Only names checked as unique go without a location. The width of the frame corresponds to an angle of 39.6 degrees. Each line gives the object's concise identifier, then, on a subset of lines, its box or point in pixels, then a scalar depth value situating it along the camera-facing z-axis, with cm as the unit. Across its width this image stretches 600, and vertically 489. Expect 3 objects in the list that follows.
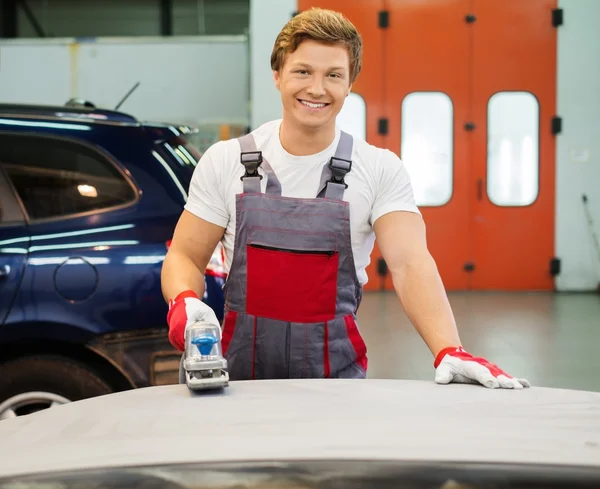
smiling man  196
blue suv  291
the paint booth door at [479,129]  877
